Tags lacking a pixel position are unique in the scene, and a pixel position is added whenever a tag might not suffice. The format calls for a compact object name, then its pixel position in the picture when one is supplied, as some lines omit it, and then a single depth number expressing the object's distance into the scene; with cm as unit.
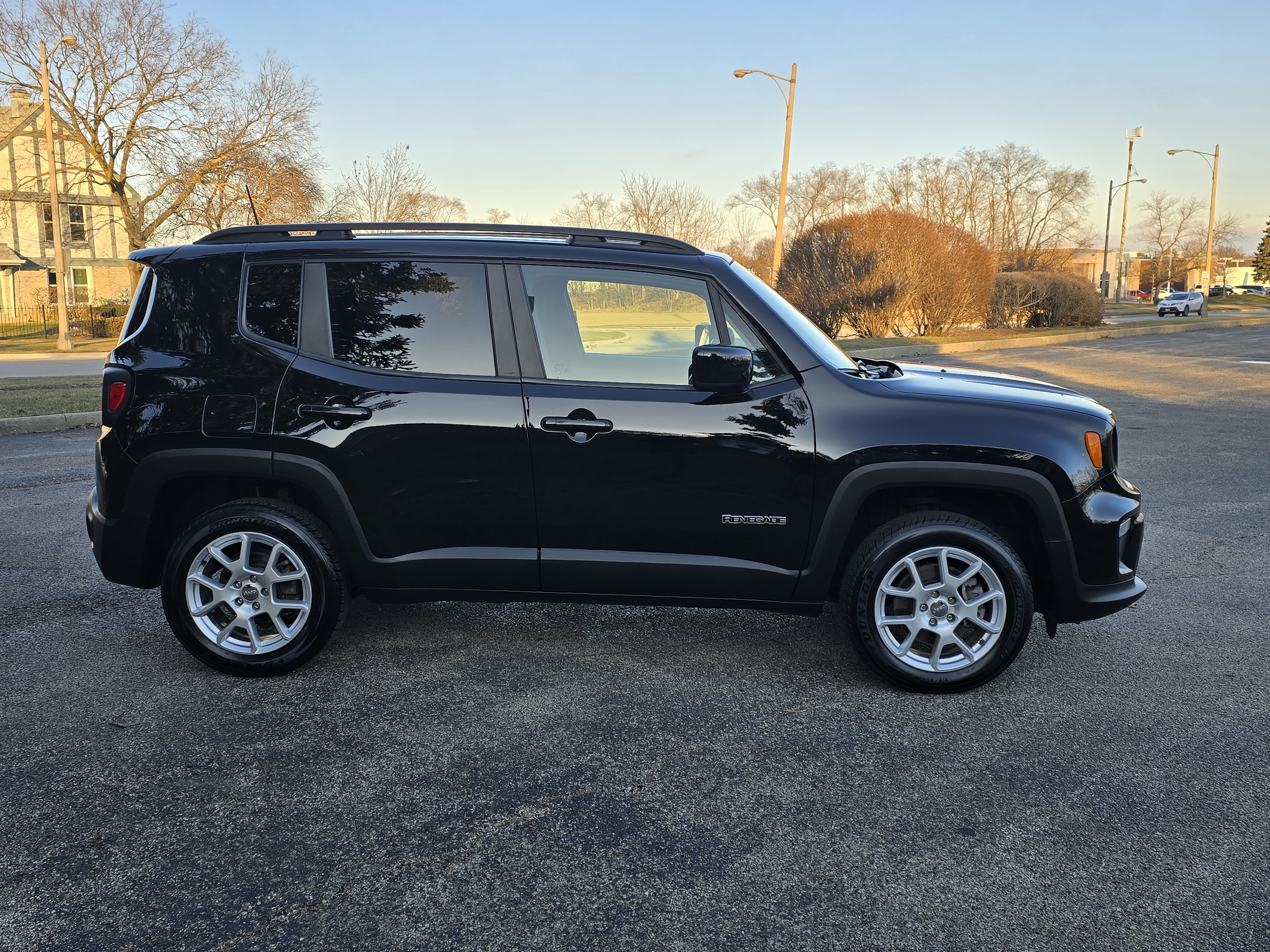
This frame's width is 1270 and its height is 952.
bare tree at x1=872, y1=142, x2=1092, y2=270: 6906
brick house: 4319
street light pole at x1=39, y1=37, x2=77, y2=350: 2806
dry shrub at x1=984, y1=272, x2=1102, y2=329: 3425
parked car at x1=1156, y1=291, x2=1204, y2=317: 4956
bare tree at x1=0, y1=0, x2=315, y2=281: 3247
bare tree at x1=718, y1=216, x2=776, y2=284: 5084
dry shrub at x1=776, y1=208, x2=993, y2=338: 2808
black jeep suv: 398
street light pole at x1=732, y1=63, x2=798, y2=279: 2753
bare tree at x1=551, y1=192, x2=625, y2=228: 4894
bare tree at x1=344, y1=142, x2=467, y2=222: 3688
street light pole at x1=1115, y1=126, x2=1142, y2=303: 5228
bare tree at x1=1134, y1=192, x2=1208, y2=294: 9700
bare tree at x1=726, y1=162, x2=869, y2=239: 6456
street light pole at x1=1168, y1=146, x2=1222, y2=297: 4944
